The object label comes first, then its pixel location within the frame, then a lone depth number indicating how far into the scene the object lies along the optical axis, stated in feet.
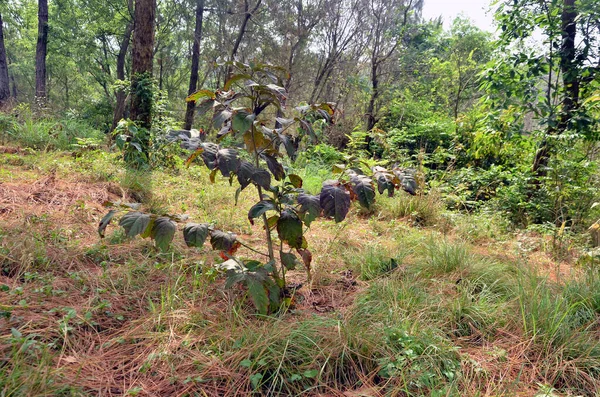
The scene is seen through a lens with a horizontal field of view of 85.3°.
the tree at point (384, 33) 37.50
